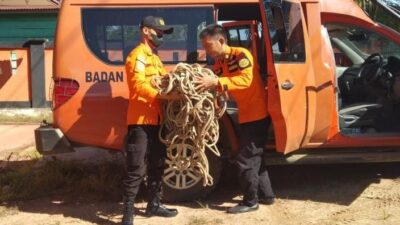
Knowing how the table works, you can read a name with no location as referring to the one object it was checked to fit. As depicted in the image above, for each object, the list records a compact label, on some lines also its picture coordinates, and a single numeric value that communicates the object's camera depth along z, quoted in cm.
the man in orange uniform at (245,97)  475
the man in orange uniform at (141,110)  459
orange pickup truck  497
